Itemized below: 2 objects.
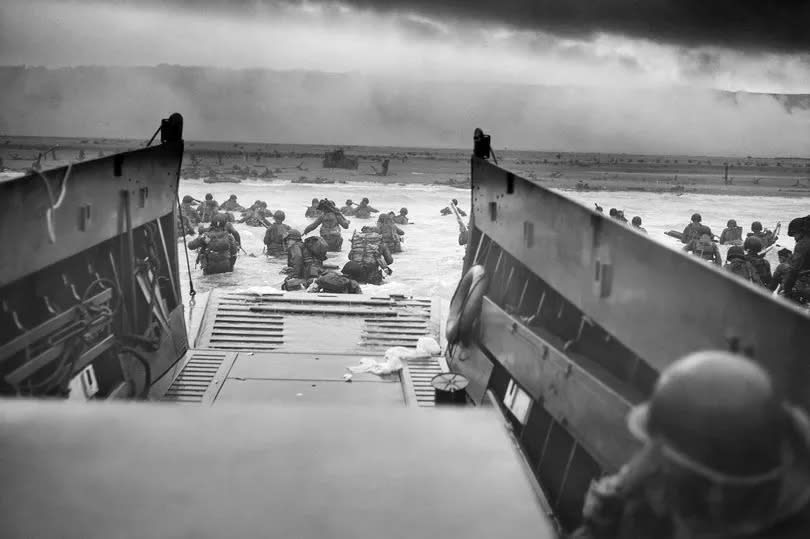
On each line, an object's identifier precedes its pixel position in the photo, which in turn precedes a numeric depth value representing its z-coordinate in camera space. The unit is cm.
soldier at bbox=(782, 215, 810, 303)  898
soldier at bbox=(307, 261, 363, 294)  874
